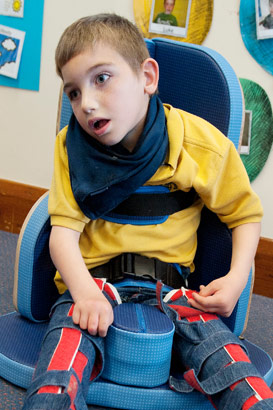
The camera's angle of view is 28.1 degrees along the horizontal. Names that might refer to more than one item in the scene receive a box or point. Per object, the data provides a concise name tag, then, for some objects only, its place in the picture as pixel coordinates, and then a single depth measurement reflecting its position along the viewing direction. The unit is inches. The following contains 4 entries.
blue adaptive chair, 33.7
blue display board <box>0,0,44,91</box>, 66.0
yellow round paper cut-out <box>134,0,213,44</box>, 57.2
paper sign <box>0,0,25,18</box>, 66.5
